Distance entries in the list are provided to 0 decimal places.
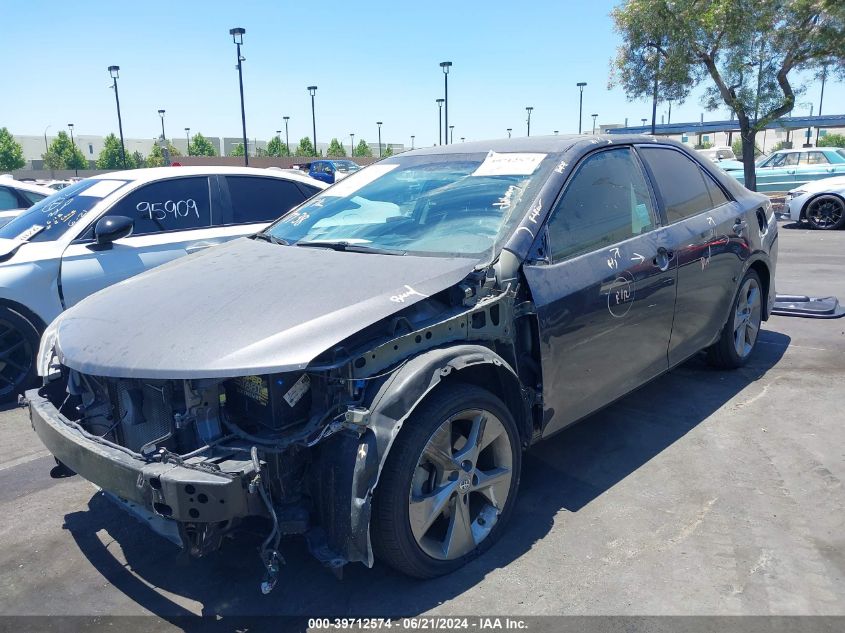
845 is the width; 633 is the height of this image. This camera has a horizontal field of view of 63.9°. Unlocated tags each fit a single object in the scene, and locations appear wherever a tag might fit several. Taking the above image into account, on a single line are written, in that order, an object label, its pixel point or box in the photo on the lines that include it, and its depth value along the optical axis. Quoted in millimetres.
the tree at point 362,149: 92875
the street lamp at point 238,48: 23469
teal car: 18906
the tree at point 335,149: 91350
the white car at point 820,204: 13523
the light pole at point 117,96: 35188
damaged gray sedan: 2424
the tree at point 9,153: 68375
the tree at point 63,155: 71425
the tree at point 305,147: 81500
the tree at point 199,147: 85750
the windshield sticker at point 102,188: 5707
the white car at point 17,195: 9219
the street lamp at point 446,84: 29234
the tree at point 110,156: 70262
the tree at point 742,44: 17531
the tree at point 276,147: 85812
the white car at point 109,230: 5074
